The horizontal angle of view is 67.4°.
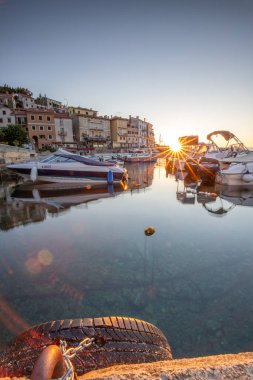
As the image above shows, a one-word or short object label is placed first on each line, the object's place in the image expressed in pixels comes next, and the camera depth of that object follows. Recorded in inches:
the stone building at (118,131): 2645.2
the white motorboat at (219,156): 678.5
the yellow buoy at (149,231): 247.4
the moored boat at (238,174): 556.1
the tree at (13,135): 1317.7
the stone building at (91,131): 2231.8
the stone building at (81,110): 2574.8
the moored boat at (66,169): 557.3
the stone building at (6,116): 1771.7
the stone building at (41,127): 1820.9
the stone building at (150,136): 3555.6
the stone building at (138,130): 2946.4
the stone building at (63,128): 2010.3
